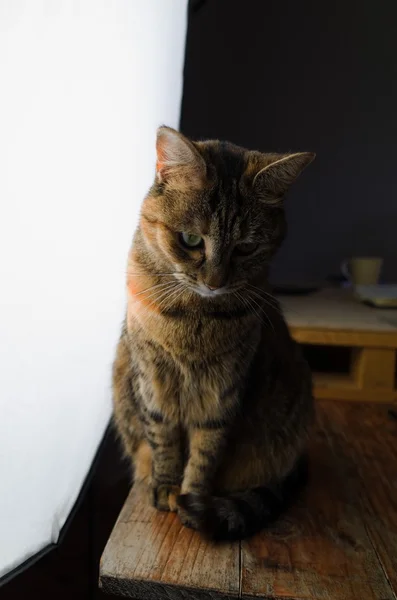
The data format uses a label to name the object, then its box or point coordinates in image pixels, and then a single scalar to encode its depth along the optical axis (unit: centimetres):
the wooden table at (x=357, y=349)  144
